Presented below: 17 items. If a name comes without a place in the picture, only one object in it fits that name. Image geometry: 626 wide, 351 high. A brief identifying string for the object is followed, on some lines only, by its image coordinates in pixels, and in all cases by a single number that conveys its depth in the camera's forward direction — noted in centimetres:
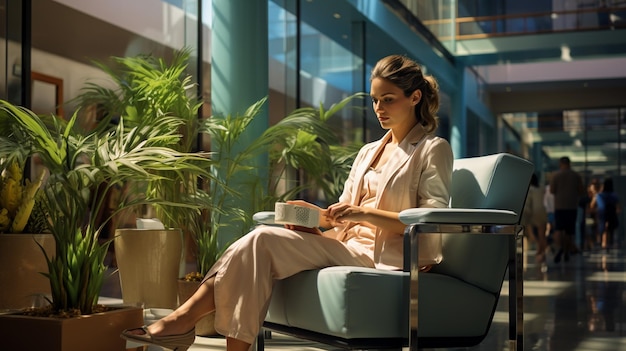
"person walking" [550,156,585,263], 1221
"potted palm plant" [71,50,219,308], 469
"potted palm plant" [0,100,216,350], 309
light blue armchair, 279
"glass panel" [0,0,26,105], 495
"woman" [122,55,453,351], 288
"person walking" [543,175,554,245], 1495
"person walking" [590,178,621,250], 1518
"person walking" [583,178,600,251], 1608
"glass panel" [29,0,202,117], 526
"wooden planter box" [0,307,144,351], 297
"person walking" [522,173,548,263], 1227
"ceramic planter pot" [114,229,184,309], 468
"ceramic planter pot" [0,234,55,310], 404
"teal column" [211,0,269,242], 575
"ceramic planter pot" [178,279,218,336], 466
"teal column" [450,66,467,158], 1495
